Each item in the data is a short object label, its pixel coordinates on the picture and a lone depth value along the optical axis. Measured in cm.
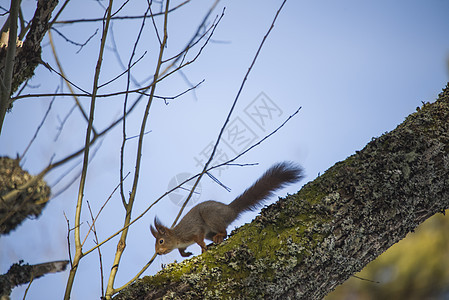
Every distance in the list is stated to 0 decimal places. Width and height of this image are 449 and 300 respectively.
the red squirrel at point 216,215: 976
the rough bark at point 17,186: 990
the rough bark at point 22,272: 950
